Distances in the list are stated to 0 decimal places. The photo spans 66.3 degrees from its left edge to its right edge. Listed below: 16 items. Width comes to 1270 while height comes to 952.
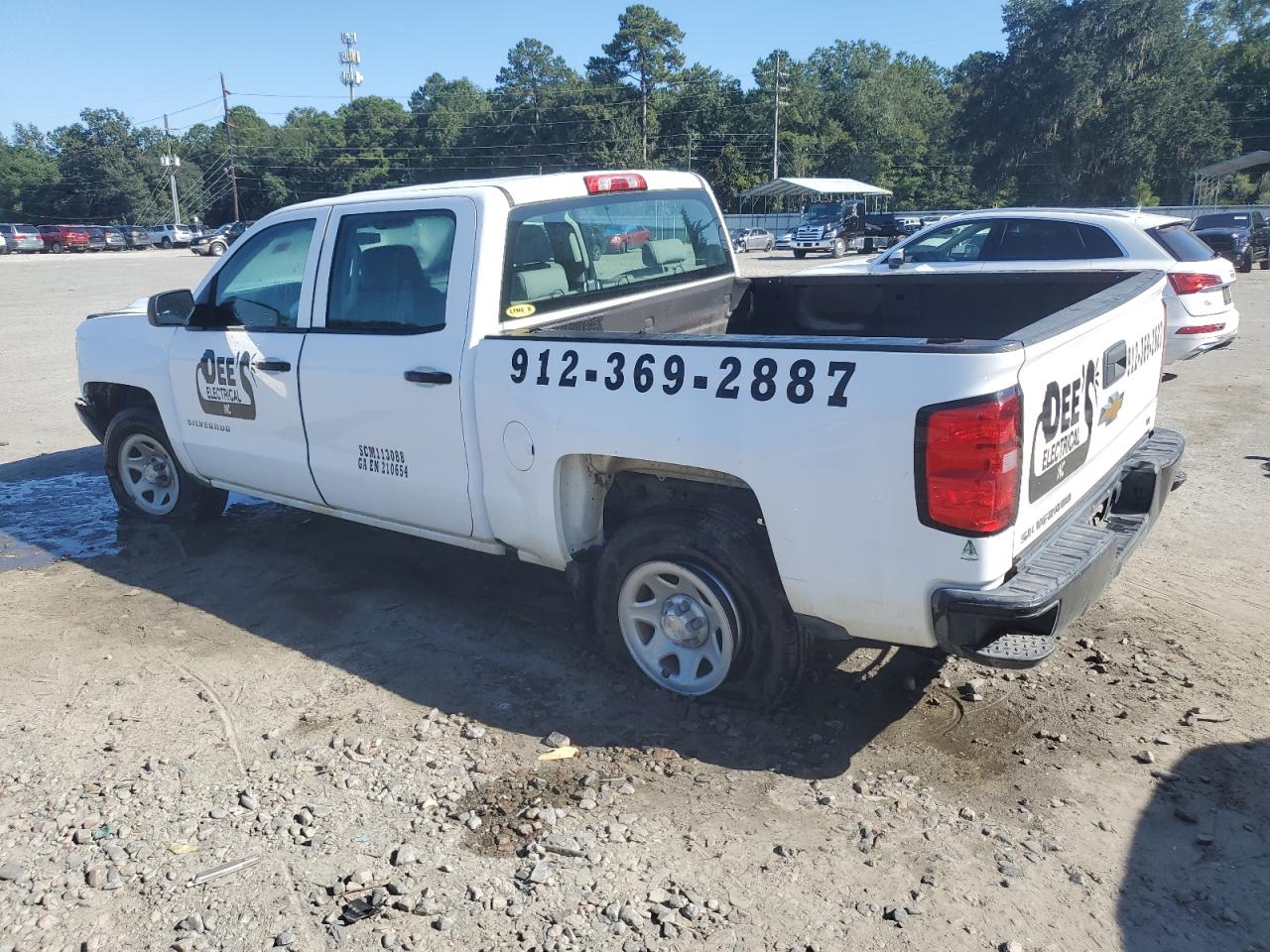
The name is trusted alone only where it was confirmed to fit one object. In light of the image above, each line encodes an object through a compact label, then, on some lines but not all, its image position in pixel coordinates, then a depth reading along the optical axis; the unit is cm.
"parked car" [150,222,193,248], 6297
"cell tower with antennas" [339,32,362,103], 8838
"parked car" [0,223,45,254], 5372
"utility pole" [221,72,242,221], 6838
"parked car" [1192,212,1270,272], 2202
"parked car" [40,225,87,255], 5653
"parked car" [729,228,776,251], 4069
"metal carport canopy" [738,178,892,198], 5434
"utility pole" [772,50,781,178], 6744
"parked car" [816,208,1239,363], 896
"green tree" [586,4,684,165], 7981
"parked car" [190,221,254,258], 4444
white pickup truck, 307
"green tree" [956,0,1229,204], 5394
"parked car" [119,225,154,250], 6022
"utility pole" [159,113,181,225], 7481
